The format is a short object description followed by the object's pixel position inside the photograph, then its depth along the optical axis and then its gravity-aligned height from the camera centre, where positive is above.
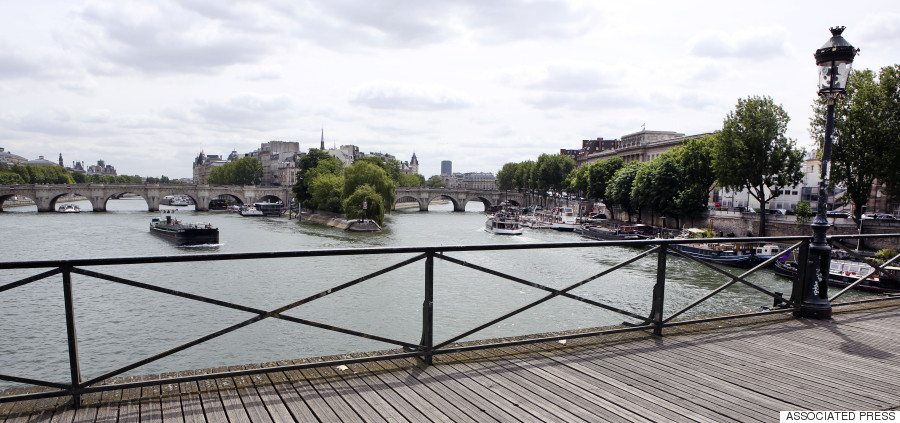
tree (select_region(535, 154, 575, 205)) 100.75 +4.29
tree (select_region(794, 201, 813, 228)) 39.81 -0.86
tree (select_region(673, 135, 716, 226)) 49.47 +2.02
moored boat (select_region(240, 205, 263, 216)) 85.44 -4.12
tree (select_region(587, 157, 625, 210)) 73.38 +2.66
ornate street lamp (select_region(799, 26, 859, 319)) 7.16 -0.17
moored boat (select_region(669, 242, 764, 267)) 34.50 -3.54
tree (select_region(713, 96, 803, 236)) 41.53 +3.94
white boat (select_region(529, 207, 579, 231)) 66.31 -3.44
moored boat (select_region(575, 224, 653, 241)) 52.72 -3.53
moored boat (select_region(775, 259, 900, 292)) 25.42 -3.38
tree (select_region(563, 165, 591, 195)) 78.28 +2.07
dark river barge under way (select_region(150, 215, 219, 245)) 44.84 -4.20
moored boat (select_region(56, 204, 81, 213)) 86.06 -4.66
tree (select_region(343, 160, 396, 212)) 61.19 +1.04
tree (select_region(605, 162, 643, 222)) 62.97 +1.12
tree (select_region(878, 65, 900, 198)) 32.22 +5.17
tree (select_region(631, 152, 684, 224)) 53.47 +1.16
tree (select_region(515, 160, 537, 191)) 108.29 +3.67
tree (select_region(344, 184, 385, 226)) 56.28 -1.68
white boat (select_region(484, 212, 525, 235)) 59.78 -3.71
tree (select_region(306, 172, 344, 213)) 68.31 -0.57
